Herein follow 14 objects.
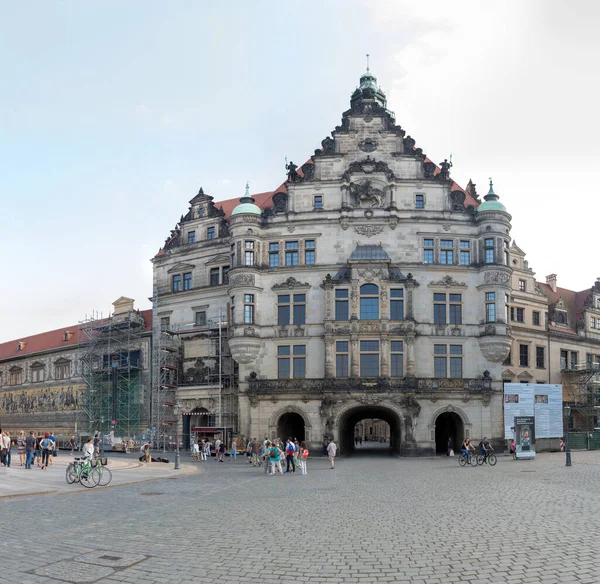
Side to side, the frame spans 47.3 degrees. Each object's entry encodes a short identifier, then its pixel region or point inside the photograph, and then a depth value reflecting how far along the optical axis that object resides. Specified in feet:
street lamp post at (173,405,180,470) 194.12
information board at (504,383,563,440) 173.27
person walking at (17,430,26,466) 120.26
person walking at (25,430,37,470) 111.34
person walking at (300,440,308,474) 114.60
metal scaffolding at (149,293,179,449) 195.00
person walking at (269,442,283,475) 114.73
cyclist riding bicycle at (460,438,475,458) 134.31
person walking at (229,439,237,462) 152.35
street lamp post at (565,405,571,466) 125.16
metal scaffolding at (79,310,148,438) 206.59
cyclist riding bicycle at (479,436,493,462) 137.90
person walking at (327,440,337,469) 128.17
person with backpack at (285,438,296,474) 120.37
